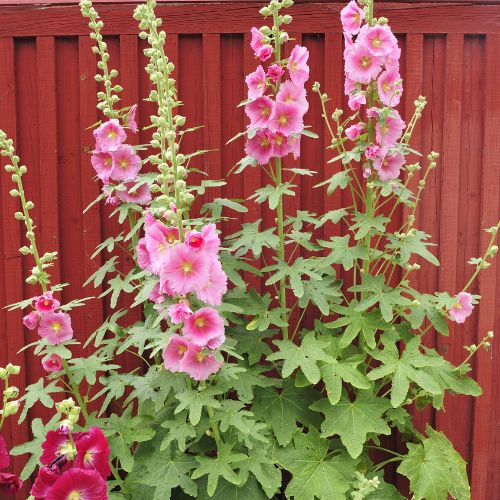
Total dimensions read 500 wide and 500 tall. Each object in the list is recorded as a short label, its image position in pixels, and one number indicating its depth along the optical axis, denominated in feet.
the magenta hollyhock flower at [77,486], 5.53
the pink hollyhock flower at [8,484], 5.24
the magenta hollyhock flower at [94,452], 5.92
